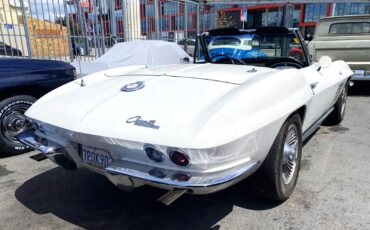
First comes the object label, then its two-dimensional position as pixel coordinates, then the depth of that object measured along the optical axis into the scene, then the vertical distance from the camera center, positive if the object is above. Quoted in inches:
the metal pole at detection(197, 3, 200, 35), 414.9 +5.3
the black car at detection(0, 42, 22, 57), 252.5 -19.7
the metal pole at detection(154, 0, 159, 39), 377.6 +8.1
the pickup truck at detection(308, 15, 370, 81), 273.7 -17.9
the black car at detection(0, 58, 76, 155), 152.9 -31.1
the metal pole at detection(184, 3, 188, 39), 405.5 +2.9
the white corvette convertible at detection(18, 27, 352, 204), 78.2 -26.5
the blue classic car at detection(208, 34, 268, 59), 156.1 -12.2
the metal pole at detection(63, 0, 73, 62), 294.1 -6.7
